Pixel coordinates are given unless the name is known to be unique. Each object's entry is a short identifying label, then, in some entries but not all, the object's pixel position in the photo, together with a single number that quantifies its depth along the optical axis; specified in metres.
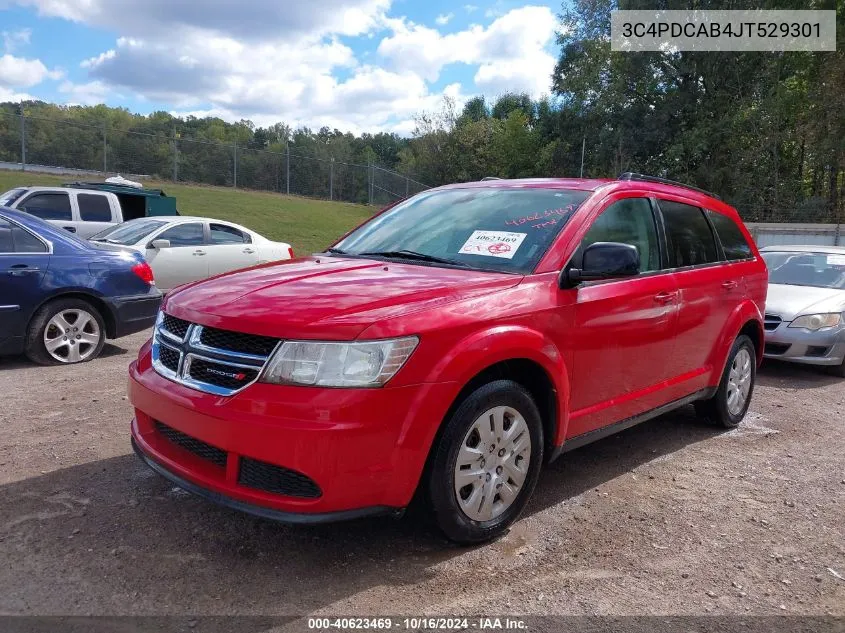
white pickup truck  12.43
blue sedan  6.28
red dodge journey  2.71
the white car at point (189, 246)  10.01
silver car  7.30
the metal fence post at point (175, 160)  31.15
